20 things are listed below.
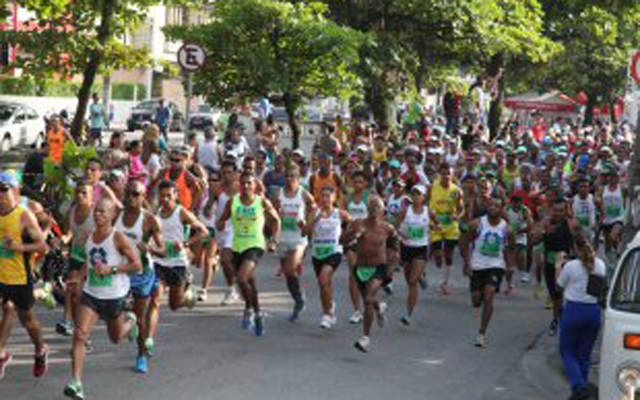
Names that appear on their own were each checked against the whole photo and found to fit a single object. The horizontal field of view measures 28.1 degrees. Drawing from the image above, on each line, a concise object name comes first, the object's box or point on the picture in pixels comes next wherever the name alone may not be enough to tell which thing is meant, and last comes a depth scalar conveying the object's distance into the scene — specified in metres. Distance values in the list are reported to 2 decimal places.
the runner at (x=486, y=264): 13.90
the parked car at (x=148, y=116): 48.47
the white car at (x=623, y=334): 8.12
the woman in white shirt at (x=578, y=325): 11.02
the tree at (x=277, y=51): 24.41
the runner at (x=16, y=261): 10.45
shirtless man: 12.96
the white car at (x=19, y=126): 37.03
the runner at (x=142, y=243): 11.16
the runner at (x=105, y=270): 10.18
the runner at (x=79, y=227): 11.97
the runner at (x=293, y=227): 14.41
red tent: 53.62
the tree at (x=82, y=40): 28.62
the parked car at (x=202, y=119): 49.75
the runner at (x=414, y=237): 15.02
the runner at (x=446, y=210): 17.62
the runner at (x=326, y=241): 14.09
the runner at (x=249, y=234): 13.38
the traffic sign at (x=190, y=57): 21.48
